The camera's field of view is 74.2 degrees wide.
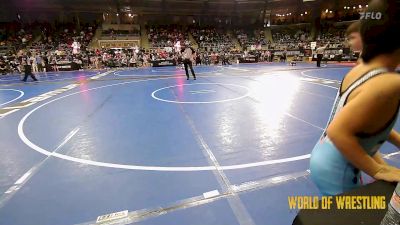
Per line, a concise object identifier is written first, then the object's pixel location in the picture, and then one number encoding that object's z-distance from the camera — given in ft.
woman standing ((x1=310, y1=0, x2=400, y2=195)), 3.64
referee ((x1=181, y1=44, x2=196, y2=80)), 43.27
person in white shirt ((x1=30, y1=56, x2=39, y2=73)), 69.74
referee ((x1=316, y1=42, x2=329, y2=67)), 63.05
